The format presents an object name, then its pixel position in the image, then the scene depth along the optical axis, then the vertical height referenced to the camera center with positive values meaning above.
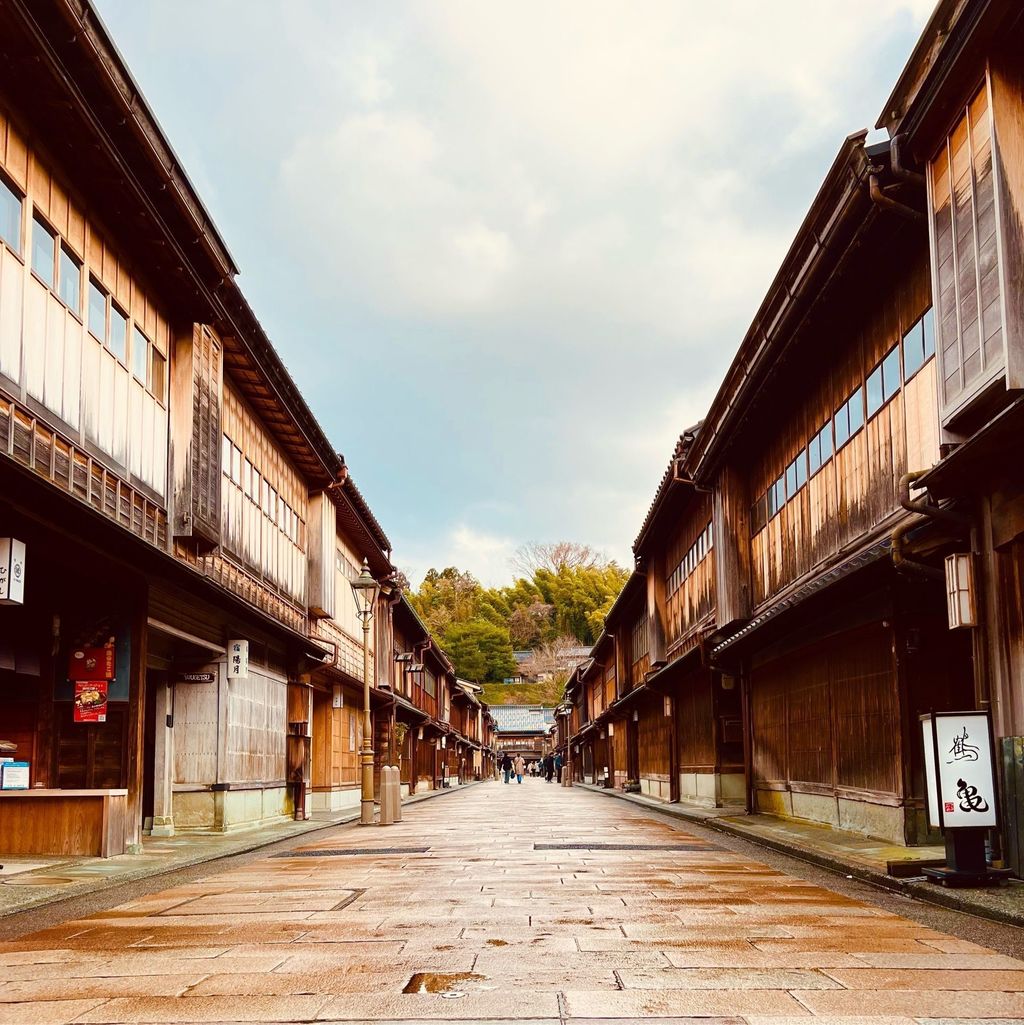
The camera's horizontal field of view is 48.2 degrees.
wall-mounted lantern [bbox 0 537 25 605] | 12.34 +1.59
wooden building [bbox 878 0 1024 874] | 10.45 +3.88
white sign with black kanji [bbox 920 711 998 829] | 10.38 -0.55
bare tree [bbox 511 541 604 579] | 132.38 +18.05
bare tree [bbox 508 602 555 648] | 131.50 +10.78
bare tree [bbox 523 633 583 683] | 130.12 +6.32
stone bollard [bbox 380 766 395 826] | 25.08 -1.71
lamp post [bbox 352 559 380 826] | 25.36 -0.34
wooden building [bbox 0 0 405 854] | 13.39 +3.65
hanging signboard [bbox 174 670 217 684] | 21.38 +0.77
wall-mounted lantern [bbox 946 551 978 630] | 11.68 +1.19
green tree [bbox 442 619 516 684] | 124.19 +7.25
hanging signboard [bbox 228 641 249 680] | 21.67 +1.11
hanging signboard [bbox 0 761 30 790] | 15.45 -0.72
